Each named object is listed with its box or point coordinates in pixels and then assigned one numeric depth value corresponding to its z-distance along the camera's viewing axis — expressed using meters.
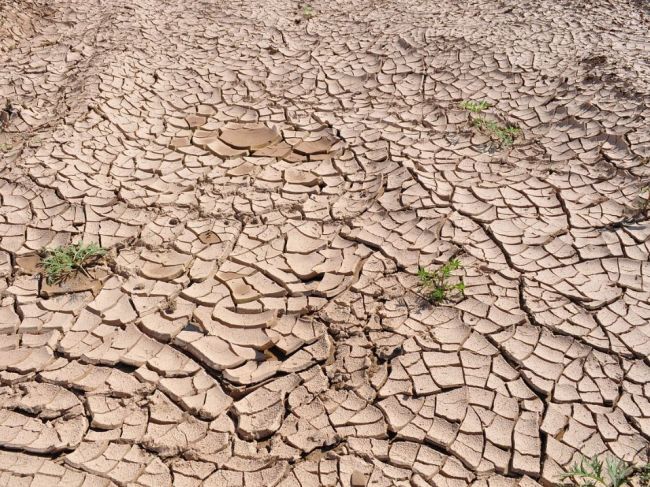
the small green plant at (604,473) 1.88
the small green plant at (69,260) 2.79
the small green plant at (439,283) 2.60
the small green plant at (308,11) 5.41
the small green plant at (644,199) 3.01
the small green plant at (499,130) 3.62
